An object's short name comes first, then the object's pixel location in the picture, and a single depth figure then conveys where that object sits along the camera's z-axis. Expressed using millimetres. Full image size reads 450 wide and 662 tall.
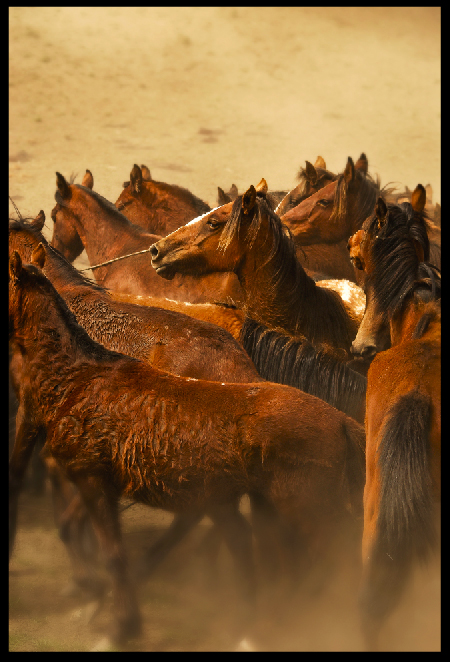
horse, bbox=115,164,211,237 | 15984
